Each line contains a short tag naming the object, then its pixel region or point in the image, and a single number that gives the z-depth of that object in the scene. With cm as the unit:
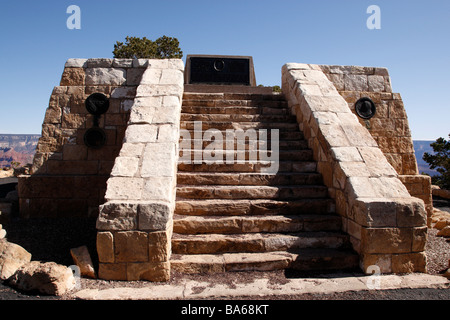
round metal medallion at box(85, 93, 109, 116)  526
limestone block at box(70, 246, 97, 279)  312
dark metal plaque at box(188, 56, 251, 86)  845
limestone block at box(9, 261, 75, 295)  276
